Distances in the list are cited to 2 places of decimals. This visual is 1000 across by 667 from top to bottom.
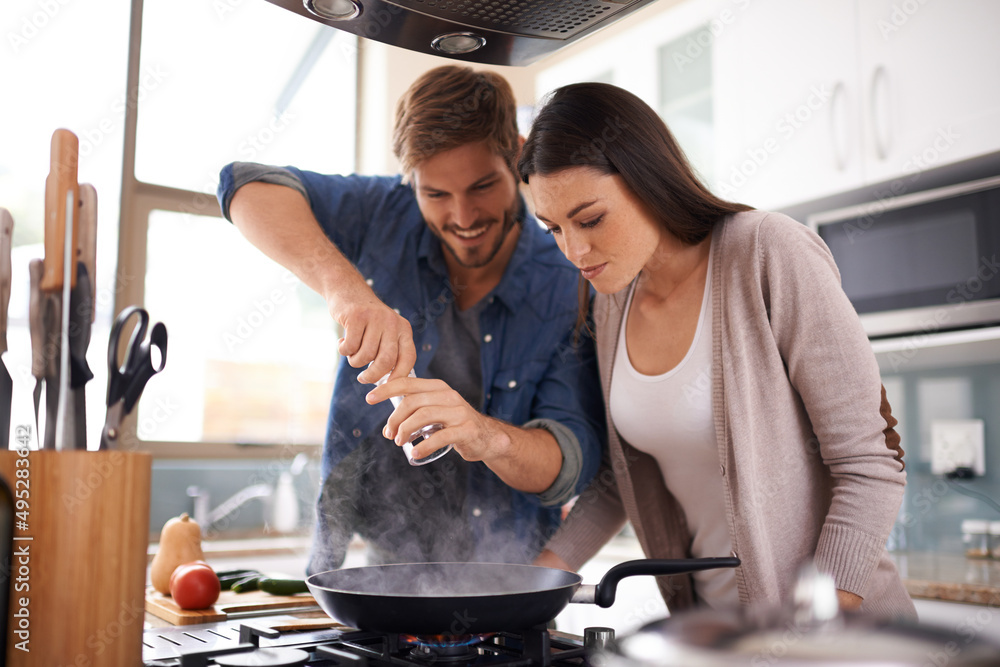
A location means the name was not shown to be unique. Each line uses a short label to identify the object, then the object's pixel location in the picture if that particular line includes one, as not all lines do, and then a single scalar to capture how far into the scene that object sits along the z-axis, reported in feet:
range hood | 3.14
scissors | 2.24
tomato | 3.82
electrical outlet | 7.06
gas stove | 2.39
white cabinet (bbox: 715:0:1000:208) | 6.25
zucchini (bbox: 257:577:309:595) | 4.19
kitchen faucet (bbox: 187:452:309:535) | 9.43
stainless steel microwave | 6.23
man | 4.15
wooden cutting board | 3.64
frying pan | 2.38
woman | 3.24
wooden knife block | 2.10
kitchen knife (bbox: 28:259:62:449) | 2.19
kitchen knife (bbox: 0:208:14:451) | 2.33
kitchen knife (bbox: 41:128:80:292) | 2.19
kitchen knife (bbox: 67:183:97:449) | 2.19
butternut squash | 4.45
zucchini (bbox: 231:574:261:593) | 4.43
